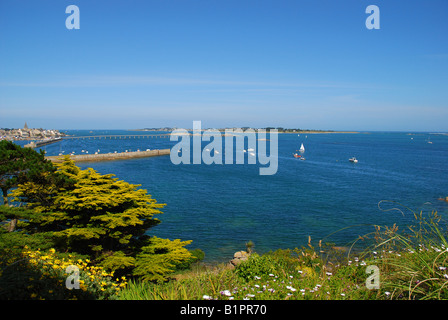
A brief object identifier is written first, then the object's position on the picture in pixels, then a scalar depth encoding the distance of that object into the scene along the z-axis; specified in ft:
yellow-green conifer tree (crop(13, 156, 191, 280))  40.22
